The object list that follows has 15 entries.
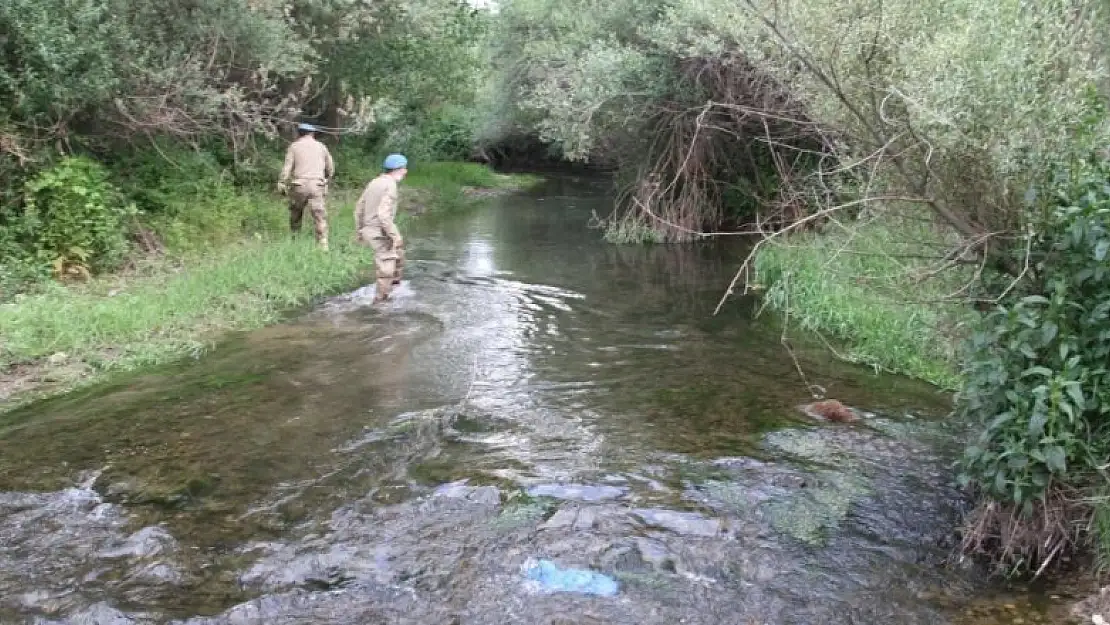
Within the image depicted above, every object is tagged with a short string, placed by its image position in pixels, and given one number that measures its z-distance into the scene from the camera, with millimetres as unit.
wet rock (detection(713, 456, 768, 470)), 6369
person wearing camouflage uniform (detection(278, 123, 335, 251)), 13609
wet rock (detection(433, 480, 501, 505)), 5828
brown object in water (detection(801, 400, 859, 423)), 7346
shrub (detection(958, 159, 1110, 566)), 4539
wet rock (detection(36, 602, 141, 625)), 4410
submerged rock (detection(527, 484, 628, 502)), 5844
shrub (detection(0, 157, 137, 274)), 11070
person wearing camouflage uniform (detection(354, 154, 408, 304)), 11625
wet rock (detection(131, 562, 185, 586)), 4805
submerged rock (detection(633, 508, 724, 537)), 5395
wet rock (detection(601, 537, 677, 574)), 4996
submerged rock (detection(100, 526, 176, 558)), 5074
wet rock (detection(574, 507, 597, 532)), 5435
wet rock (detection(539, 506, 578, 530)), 5430
